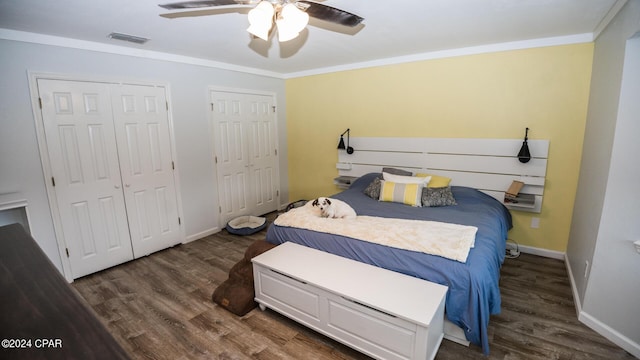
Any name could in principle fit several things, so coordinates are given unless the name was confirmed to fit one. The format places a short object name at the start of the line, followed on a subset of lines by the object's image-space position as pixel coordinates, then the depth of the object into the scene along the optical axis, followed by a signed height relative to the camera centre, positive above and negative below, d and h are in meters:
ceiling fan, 1.63 +0.72
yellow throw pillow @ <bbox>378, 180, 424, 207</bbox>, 3.22 -0.69
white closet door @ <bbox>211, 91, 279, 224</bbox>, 4.17 -0.27
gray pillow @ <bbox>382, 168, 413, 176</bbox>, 3.80 -0.53
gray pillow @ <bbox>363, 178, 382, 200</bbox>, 3.53 -0.71
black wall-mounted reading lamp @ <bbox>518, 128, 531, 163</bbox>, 3.15 -0.25
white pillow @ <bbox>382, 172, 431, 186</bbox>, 3.41 -0.57
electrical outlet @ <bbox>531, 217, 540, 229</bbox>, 3.29 -1.07
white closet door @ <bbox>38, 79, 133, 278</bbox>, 2.76 -0.33
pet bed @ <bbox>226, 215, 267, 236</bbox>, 4.08 -1.31
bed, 1.88 -0.93
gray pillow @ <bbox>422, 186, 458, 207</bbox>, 3.16 -0.73
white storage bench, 1.71 -1.10
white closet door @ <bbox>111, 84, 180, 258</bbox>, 3.21 -0.31
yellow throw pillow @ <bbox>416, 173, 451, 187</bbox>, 3.50 -0.61
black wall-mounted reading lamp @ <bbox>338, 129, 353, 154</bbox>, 4.41 -0.20
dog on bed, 2.77 -0.74
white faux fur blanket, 2.09 -0.81
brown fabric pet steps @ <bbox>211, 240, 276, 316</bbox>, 2.44 -1.34
